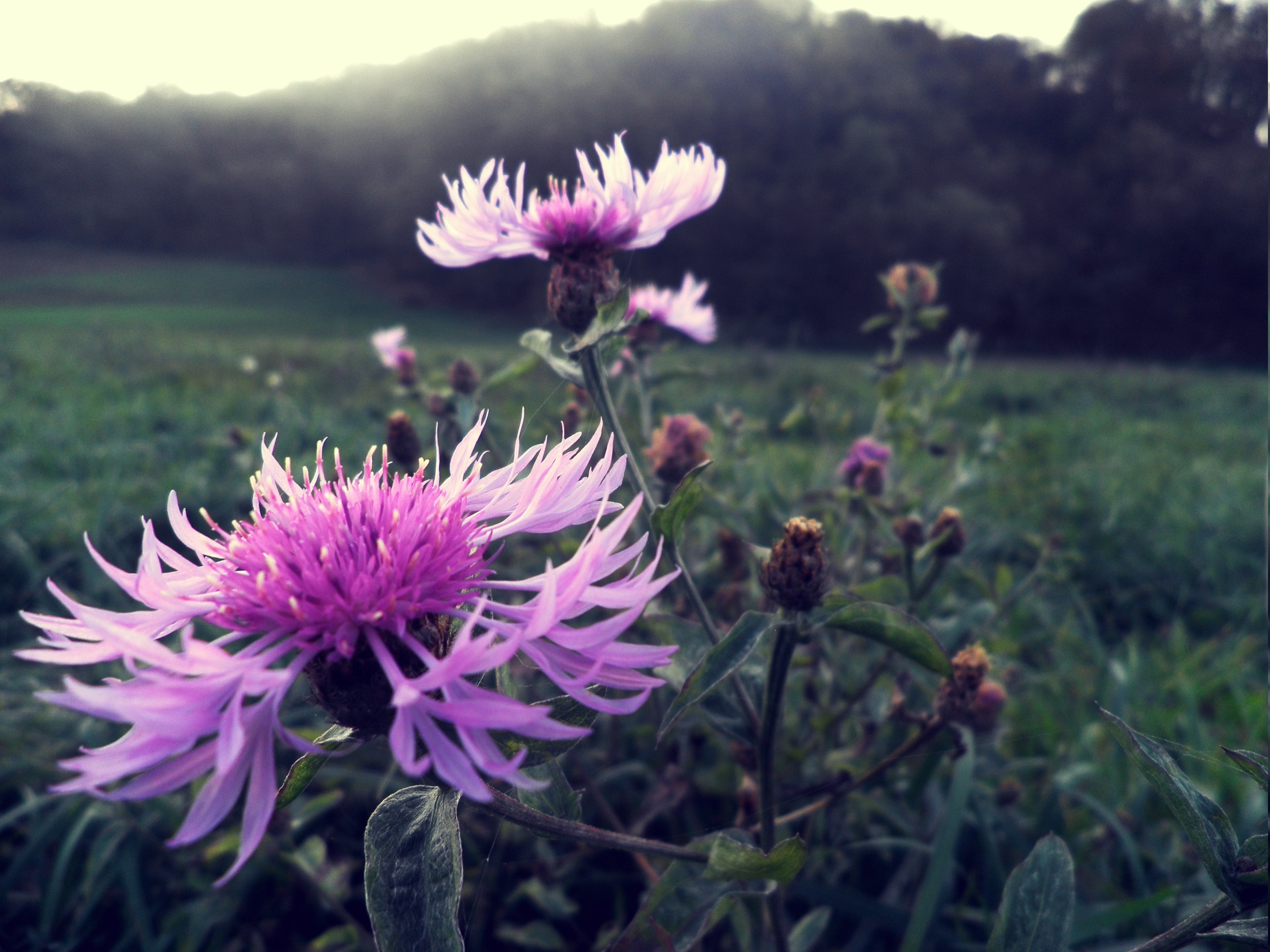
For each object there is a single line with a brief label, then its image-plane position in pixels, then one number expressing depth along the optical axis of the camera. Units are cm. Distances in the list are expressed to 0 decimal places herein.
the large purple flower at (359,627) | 10
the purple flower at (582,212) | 16
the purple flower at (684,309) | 26
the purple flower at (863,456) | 30
